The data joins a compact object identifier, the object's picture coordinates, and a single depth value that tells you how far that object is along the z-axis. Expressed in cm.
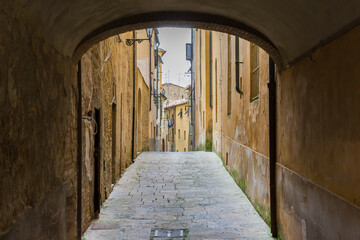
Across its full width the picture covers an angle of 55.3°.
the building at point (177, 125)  4334
